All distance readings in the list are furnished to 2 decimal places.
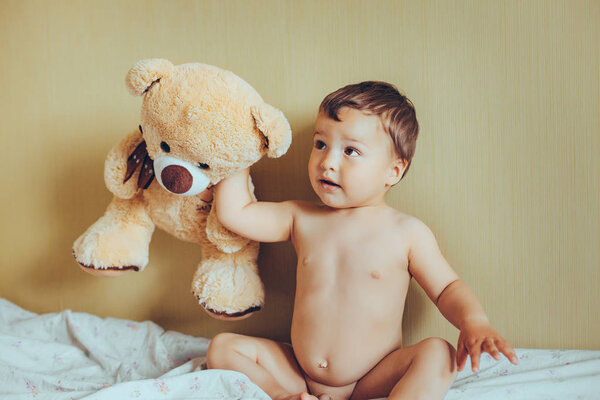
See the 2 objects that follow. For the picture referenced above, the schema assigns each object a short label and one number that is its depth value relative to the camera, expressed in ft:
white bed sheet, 2.92
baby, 2.93
